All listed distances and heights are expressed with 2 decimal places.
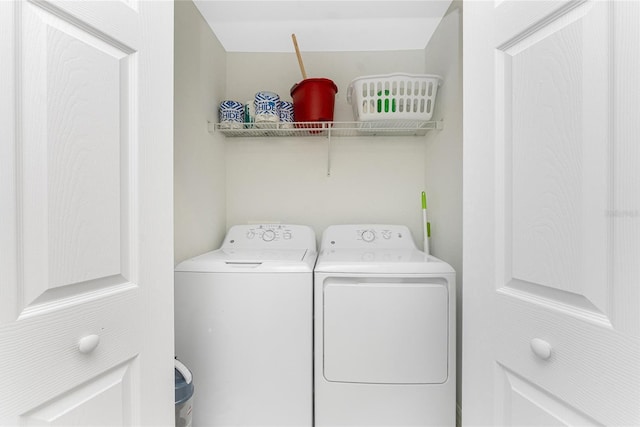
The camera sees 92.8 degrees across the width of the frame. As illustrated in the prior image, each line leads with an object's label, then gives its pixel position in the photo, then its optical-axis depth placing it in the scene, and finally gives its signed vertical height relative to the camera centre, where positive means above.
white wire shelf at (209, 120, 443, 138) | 1.85 +0.51
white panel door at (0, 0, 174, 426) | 0.50 -0.01
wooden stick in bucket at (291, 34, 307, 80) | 1.77 +0.89
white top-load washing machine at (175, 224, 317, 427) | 1.39 -0.61
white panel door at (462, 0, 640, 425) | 0.46 -0.01
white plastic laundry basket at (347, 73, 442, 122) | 1.75 +0.65
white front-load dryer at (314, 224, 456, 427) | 1.39 -0.63
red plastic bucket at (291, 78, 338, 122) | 1.81 +0.65
